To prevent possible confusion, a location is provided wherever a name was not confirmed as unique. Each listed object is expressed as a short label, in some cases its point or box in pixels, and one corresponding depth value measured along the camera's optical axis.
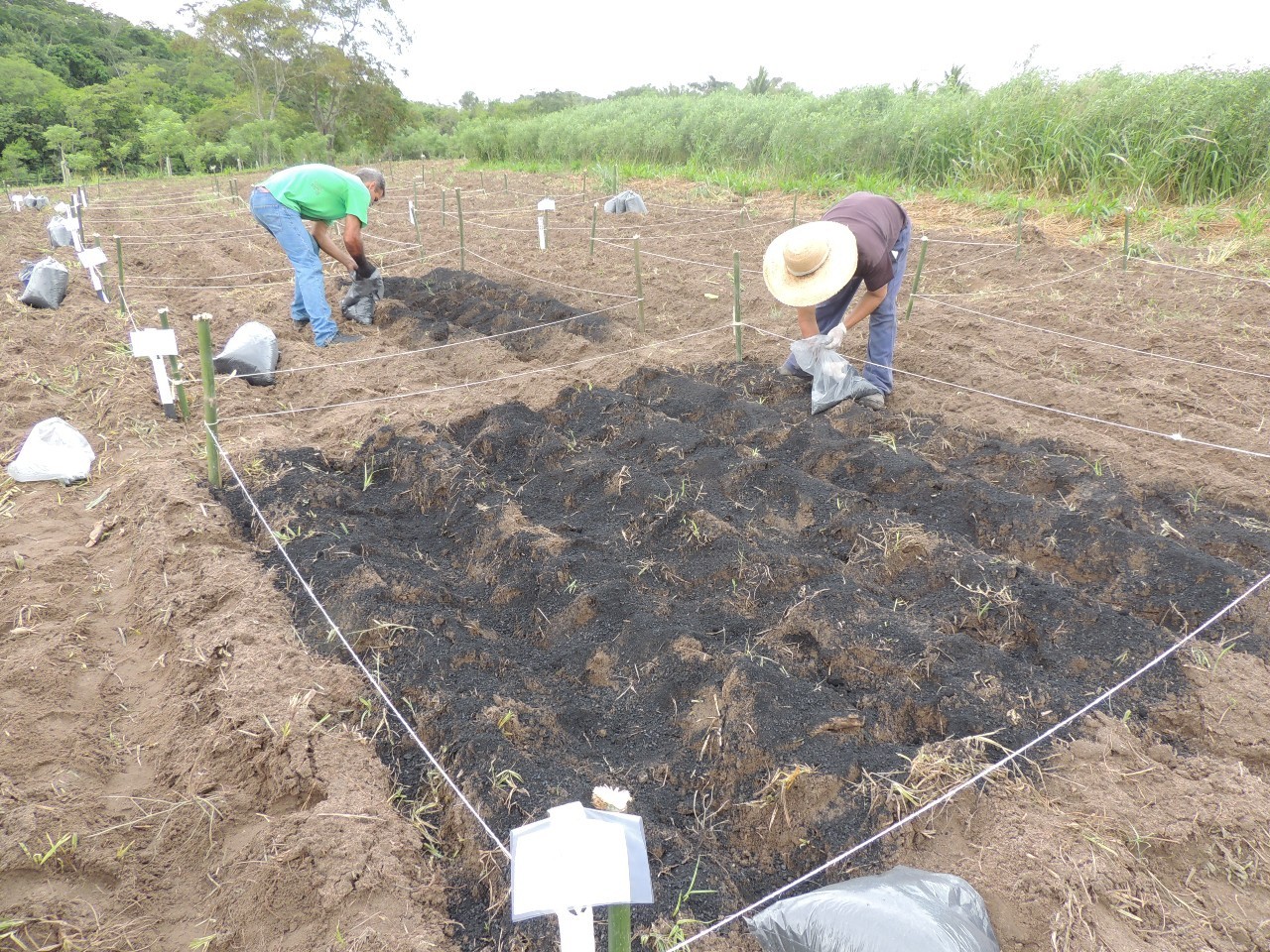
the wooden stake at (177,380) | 4.20
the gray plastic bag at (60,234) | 9.75
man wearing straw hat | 4.20
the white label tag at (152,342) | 4.22
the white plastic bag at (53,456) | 4.09
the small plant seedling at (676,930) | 1.91
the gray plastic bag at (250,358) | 5.38
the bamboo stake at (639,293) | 6.26
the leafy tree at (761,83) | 21.78
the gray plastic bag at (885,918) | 1.67
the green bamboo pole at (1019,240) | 7.77
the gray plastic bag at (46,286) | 6.95
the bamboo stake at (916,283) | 6.13
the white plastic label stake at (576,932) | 1.24
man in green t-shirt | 5.96
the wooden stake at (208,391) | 3.90
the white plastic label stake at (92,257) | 5.90
